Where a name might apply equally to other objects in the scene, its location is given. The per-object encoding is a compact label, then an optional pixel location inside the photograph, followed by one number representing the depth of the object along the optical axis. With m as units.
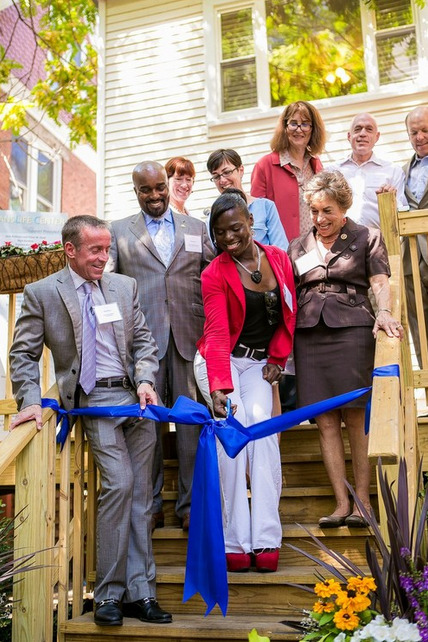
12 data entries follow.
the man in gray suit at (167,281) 3.86
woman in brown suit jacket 3.51
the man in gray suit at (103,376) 3.26
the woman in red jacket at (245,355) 3.32
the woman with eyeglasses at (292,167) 4.73
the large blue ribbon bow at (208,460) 3.13
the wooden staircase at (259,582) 3.09
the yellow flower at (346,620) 2.31
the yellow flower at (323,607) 2.41
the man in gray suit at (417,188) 4.84
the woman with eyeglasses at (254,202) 4.36
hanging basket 5.03
